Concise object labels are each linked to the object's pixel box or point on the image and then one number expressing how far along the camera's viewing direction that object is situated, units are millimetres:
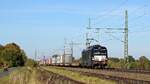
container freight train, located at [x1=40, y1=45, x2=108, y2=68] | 77625
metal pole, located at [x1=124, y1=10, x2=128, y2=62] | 65938
